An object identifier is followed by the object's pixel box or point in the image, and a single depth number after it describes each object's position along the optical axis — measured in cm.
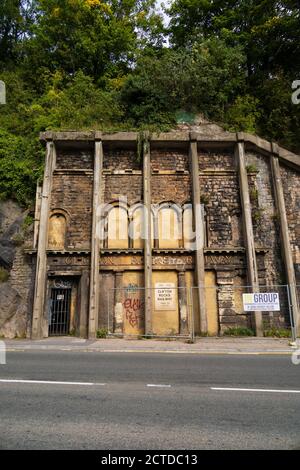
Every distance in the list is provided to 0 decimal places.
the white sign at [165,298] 1532
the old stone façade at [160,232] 1516
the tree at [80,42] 2770
